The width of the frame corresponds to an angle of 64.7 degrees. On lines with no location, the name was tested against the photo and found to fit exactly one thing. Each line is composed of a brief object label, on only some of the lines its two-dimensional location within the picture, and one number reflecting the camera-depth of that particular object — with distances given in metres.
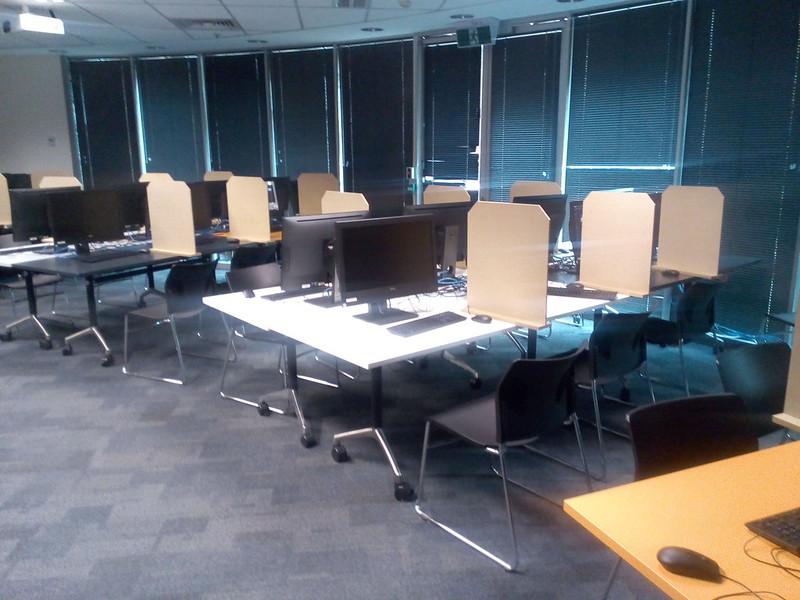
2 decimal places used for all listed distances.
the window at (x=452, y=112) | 6.53
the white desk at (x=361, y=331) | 2.55
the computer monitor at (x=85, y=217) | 4.62
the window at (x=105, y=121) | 8.58
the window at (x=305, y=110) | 7.67
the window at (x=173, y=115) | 8.35
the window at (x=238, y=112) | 8.05
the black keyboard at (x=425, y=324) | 2.78
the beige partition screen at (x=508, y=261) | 2.79
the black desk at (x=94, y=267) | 4.21
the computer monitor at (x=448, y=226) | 3.69
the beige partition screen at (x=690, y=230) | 3.79
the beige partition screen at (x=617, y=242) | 3.40
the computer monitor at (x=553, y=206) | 3.99
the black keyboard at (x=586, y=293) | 3.40
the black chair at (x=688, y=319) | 3.69
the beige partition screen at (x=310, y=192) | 6.35
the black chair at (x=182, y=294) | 4.13
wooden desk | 1.17
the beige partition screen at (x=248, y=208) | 5.13
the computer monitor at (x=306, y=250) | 3.20
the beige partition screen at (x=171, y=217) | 4.64
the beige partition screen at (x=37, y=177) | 7.41
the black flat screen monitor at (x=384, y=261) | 2.91
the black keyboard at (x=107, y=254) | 4.54
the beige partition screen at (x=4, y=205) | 6.50
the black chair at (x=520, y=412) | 2.25
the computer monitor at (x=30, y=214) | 4.70
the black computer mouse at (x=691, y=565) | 1.15
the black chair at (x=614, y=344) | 3.08
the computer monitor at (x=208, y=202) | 5.43
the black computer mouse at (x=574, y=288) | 3.48
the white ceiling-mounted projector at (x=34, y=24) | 5.31
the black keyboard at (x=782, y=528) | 1.24
